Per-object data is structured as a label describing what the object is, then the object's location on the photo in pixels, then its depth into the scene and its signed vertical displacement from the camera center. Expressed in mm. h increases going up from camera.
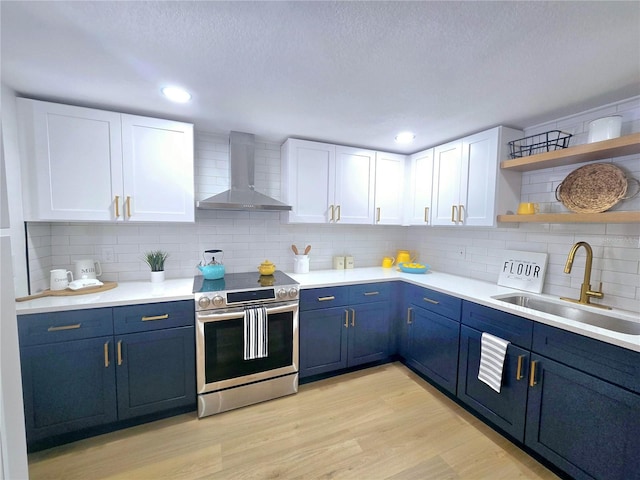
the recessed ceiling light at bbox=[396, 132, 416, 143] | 2596 +855
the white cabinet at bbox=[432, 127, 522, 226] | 2352 +413
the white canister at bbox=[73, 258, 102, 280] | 2191 -383
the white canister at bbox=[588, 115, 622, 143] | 1744 +642
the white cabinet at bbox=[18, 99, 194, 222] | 1893 +420
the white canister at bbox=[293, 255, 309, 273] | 2977 -431
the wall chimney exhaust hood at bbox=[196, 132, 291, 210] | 2473 +448
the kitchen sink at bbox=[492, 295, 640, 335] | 1738 -613
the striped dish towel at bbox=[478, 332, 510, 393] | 1879 -932
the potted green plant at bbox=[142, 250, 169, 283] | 2410 -380
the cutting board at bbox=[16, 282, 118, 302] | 1836 -512
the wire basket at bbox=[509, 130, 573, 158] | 2116 +673
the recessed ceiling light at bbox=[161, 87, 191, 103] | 1782 +856
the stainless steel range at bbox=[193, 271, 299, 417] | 2111 -956
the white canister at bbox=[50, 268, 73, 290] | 2016 -434
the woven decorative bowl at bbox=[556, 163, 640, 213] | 1861 +283
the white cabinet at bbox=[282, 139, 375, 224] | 2729 +437
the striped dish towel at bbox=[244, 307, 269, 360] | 2180 -872
